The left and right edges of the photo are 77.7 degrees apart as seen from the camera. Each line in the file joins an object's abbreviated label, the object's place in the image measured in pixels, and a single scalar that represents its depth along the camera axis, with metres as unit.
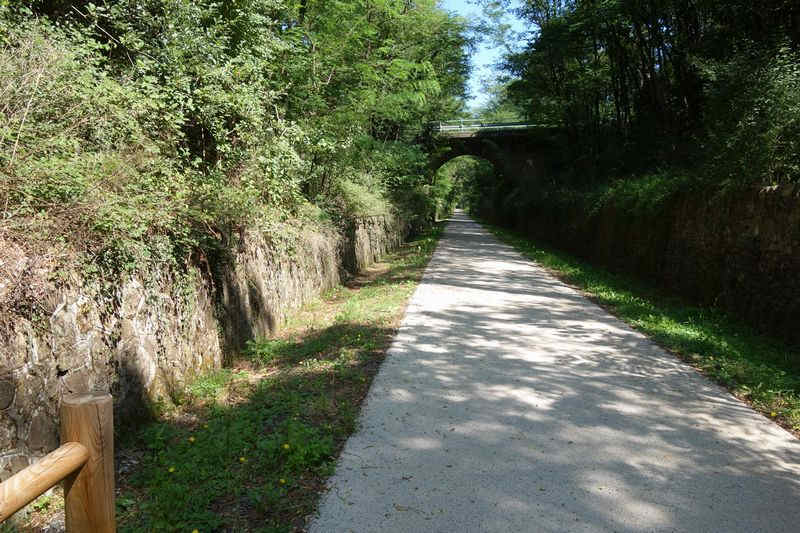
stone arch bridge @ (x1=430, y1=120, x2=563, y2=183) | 30.17
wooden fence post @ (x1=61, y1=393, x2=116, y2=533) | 1.60
